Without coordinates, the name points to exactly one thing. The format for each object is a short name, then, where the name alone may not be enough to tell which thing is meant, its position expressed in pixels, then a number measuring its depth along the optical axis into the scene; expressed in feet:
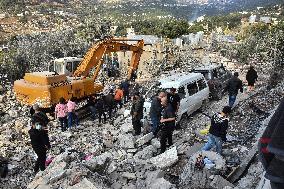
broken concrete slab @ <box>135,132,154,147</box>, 38.14
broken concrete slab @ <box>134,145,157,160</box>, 34.67
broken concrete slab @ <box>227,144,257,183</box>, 27.63
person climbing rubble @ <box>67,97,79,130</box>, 49.08
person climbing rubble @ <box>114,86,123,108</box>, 57.36
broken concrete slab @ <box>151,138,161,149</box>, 36.81
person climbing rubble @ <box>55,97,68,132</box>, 48.36
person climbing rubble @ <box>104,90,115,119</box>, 54.08
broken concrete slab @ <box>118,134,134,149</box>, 38.12
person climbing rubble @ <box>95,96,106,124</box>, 53.26
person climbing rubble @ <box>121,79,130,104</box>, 61.16
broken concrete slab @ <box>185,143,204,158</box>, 32.53
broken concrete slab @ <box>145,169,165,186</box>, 27.40
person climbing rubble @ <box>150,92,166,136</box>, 38.12
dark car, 53.88
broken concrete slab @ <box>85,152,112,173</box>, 27.98
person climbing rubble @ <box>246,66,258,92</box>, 56.61
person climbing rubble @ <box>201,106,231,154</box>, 29.89
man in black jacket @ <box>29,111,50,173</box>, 32.73
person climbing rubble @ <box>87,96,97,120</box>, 55.88
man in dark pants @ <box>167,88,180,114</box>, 39.99
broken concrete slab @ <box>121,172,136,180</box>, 28.20
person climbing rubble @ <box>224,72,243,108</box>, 47.22
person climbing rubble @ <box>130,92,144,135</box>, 40.83
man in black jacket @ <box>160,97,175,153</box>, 34.17
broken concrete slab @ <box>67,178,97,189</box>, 23.71
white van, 43.98
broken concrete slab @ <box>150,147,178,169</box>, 30.83
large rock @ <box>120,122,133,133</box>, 44.45
